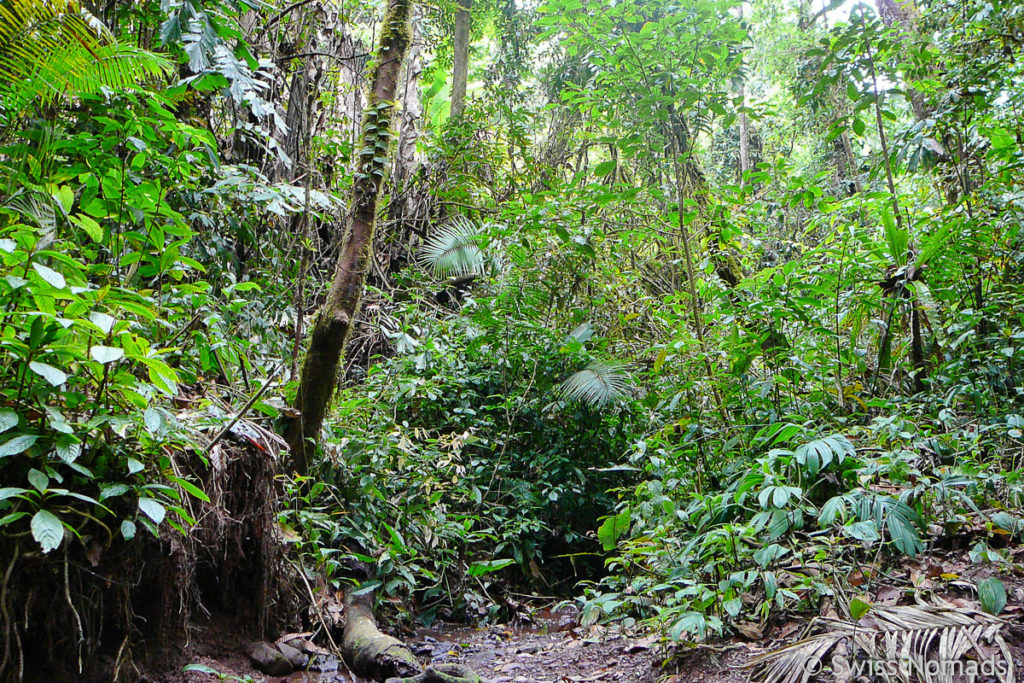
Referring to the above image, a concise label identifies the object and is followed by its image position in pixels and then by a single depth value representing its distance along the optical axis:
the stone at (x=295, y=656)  3.34
